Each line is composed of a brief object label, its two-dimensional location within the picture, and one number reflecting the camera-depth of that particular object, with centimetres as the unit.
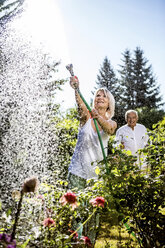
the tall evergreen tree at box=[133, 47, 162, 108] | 2502
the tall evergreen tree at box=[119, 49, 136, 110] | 2511
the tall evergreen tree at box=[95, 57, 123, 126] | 2481
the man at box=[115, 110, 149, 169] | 362
